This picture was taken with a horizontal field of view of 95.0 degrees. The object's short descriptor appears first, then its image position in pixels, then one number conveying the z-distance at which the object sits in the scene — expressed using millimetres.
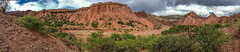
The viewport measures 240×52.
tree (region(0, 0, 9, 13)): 11263
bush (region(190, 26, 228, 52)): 8429
